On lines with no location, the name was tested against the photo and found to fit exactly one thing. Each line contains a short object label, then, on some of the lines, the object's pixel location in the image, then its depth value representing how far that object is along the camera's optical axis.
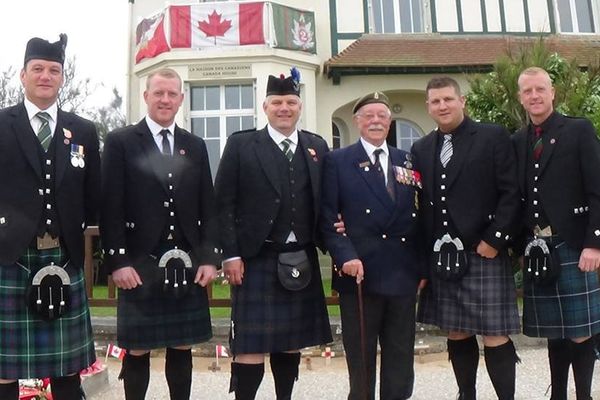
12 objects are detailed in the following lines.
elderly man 3.11
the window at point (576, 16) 13.09
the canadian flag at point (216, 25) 11.12
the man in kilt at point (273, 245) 3.14
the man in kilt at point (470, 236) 3.12
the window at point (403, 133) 13.16
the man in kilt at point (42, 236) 2.67
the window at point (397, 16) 12.69
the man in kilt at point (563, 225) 3.09
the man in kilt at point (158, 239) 3.02
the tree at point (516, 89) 6.86
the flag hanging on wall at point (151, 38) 11.32
